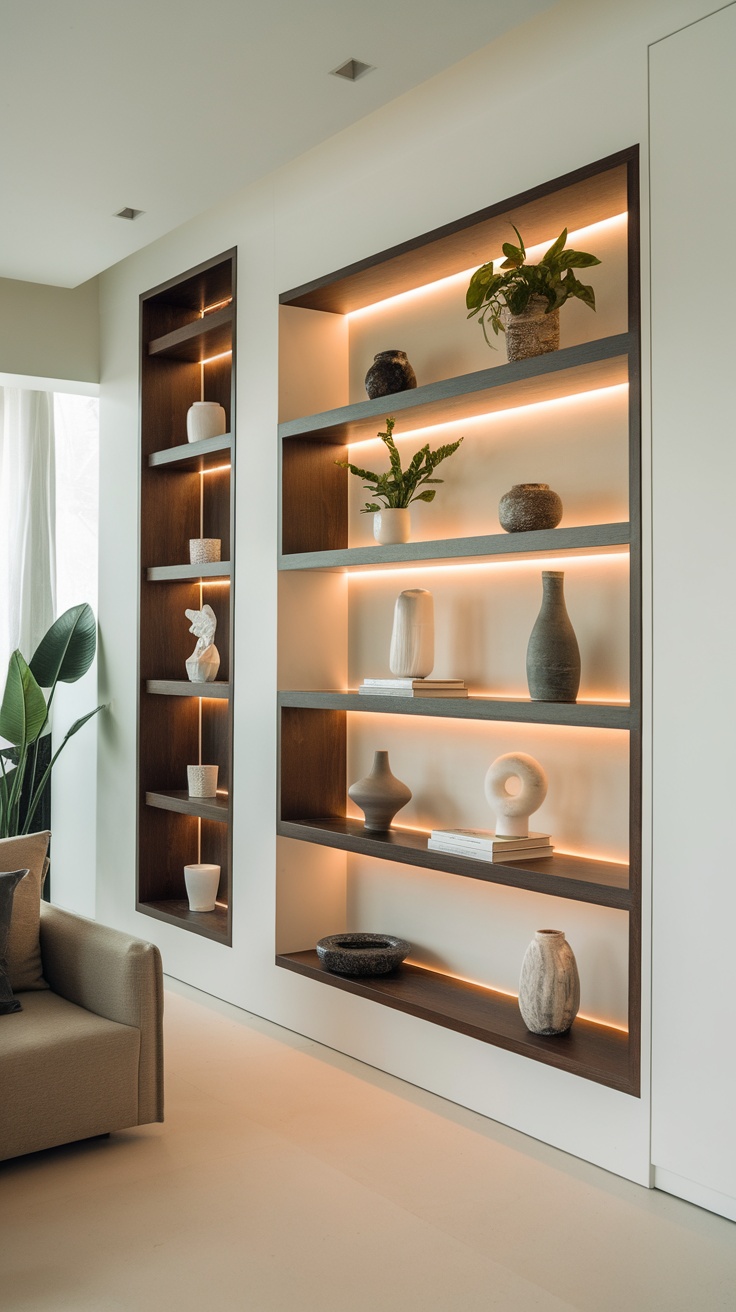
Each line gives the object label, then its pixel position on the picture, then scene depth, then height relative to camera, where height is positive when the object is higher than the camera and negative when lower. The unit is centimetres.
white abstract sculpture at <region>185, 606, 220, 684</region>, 454 +0
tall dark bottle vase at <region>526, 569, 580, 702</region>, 301 -1
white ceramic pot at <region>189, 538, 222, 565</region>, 456 +41
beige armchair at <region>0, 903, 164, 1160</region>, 283 -102
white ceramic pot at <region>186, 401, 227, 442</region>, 457 +94
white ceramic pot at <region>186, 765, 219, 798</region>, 459 -53
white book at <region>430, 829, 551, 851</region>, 311 -53
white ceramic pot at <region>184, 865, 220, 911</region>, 459 -96
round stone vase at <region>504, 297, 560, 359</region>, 306 +88
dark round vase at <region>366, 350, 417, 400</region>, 358 +88
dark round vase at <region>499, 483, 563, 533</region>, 309 +39
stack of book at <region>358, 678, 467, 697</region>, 342 -11
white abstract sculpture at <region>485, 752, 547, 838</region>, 318 -40
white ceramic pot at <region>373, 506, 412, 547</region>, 360 +40
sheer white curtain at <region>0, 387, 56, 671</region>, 582 +70
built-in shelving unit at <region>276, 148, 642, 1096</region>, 279 +28
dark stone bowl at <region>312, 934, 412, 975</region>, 359 -98
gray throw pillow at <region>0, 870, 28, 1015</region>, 307 -74
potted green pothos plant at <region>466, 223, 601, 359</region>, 300 +97
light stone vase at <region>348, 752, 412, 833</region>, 364 -47
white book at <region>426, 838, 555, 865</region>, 311 -57
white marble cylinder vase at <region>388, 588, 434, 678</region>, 355 +5
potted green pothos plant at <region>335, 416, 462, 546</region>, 358 +52
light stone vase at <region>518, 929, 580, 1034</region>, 297 -88
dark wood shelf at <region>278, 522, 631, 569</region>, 285 +29
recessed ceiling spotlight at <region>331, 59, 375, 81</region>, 291 +152
